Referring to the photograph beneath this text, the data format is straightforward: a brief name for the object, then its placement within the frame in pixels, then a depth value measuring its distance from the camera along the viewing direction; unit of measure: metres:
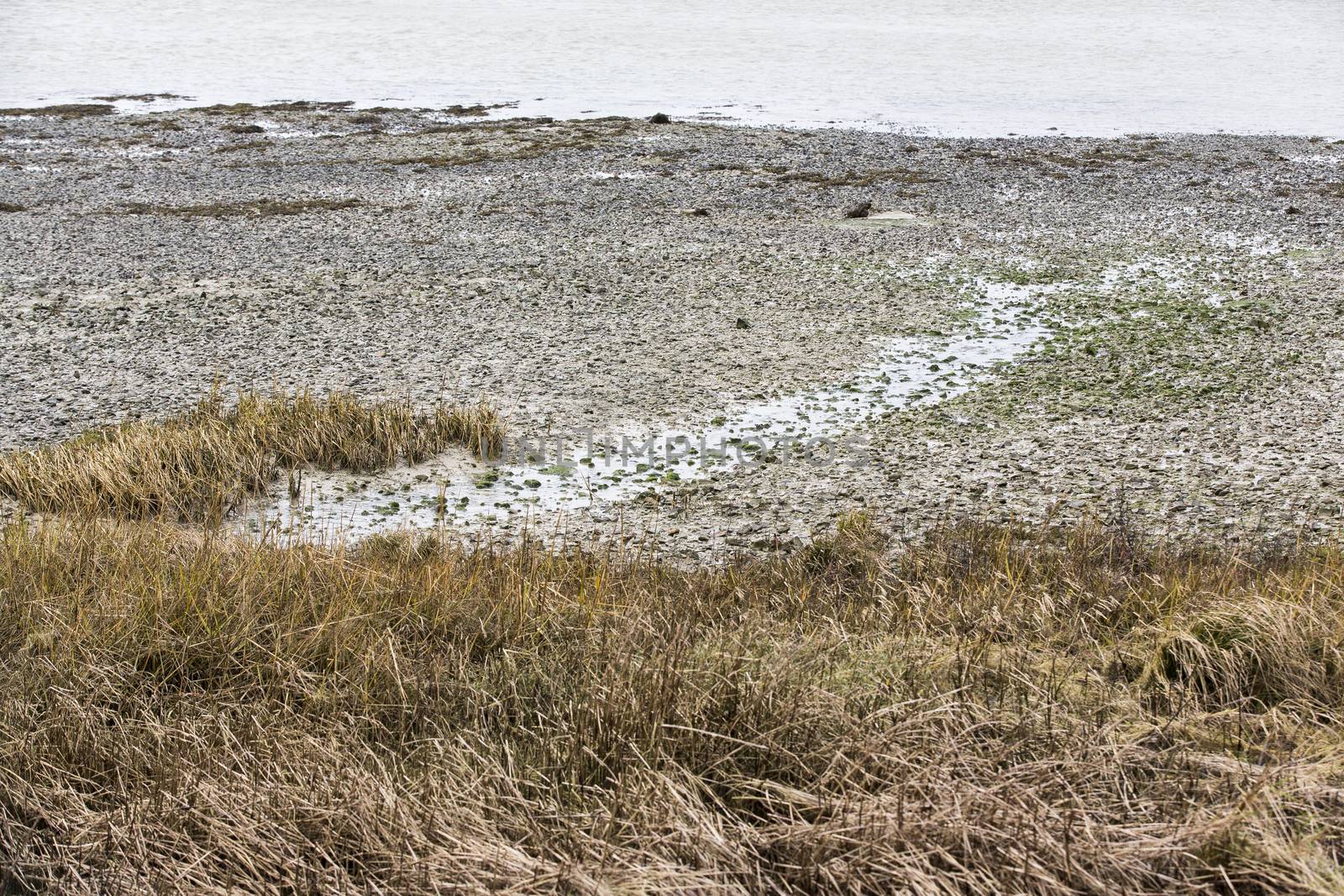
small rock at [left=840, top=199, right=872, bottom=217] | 16.89
